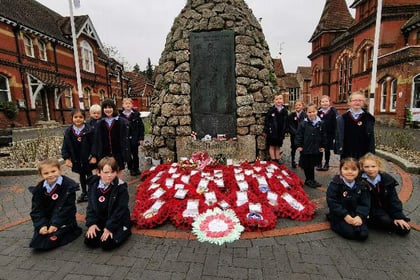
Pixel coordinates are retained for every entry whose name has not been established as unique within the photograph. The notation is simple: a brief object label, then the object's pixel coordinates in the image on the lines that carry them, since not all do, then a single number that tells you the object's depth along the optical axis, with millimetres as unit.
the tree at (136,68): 81331
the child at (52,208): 3023
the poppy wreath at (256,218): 3373
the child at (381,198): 3189
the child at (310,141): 4828
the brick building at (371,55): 15844
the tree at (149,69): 71219
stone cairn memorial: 6164
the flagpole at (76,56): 13195
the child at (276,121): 5836
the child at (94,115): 4512
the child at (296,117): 6145
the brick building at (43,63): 16672
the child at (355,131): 4230
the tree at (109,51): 37741
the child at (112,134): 4598
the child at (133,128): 5887
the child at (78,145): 4316
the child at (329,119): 5695
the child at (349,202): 3062
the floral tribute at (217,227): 3172
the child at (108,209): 3047
